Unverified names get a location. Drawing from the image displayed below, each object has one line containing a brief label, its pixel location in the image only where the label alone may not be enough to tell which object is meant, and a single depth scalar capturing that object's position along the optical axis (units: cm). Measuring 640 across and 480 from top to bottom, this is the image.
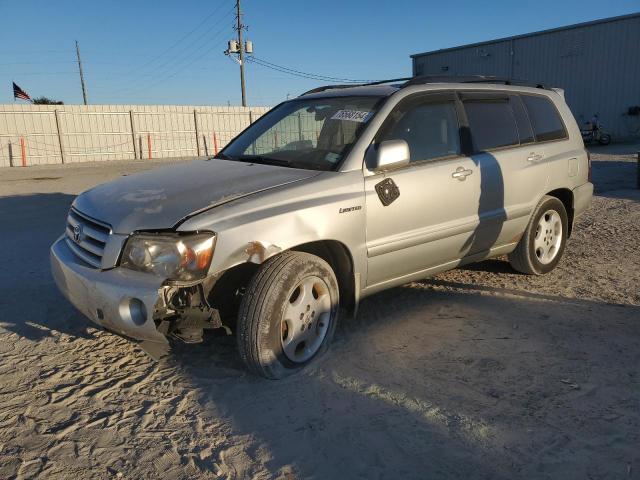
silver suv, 285
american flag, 2439
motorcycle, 2319
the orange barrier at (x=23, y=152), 2110
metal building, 2419
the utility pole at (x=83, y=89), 5634
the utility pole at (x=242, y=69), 3675
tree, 4308
